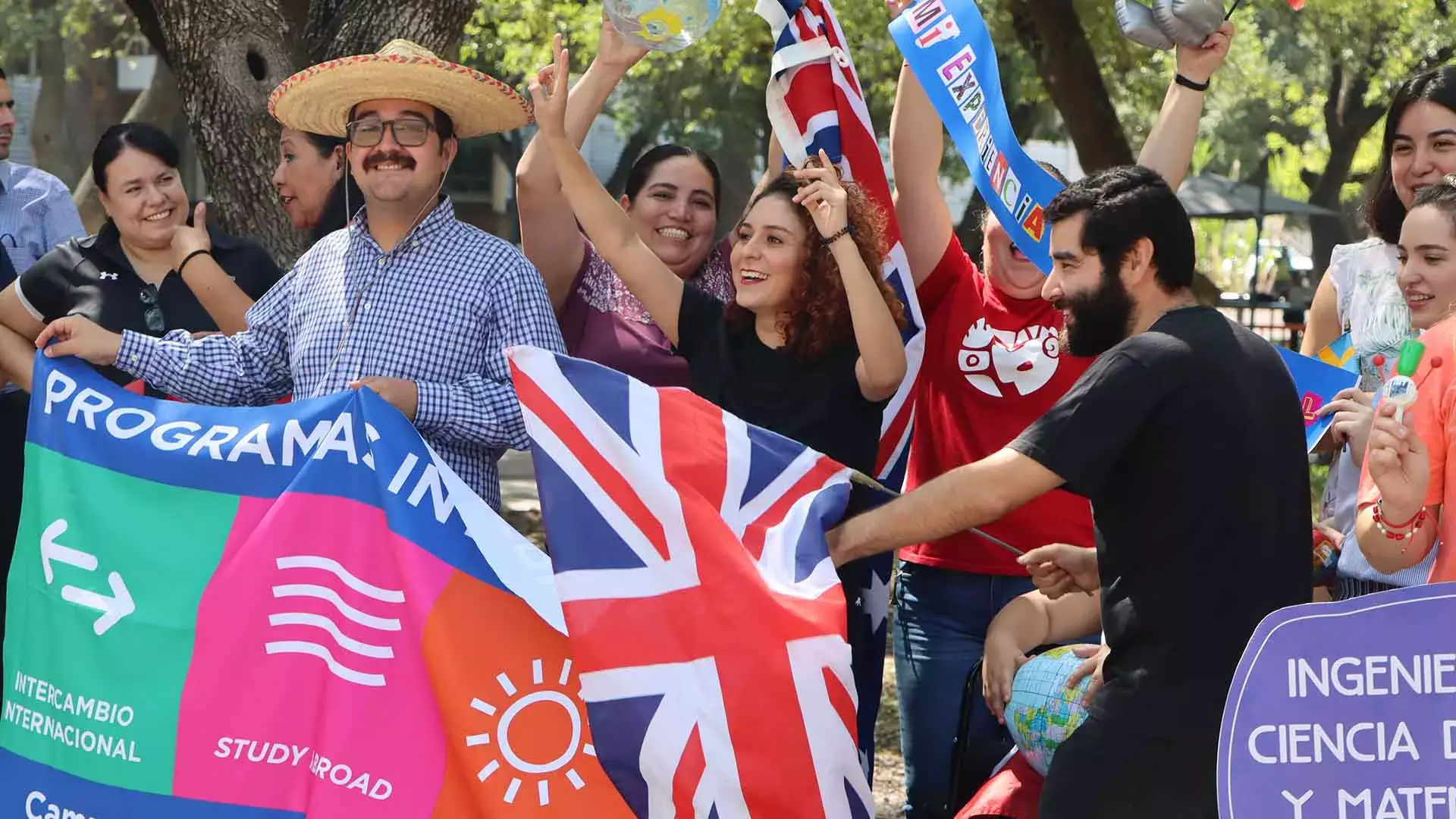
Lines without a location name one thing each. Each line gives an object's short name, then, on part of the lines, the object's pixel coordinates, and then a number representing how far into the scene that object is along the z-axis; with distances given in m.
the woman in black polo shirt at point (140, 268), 9.05
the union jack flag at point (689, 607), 6.27
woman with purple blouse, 8.50
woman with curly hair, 7.33
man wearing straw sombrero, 7.96
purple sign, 5.55
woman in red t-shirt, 8.16
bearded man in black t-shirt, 5.74
